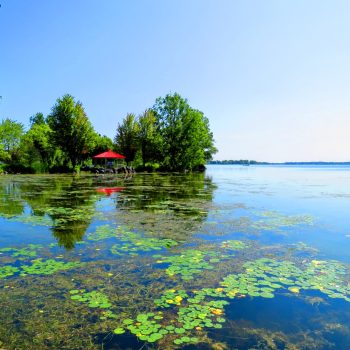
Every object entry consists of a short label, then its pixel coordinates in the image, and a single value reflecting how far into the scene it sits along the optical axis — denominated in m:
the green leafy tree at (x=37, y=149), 41.47
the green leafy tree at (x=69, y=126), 41.66
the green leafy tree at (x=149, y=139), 50.22
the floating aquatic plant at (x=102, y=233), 7.06
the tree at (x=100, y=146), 51.27
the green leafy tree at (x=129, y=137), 51.12
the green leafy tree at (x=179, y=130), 50.72
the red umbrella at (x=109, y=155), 38.97
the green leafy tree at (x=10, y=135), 43.84
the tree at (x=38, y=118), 72.94
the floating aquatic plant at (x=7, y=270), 4.67
